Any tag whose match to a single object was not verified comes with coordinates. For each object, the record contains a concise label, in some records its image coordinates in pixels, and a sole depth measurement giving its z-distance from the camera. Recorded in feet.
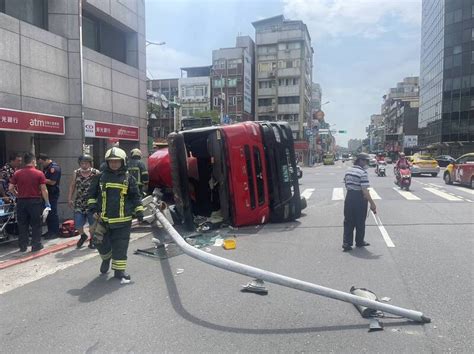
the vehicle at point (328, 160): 276.62
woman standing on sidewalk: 27.02
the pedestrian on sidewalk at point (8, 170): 29.26
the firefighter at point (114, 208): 19.36
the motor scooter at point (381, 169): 101.91
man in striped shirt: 25.27
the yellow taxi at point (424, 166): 99.76
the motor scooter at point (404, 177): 62.18
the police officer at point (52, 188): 29.12
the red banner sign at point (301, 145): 254.88
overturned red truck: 31.35
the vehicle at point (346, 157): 423.19
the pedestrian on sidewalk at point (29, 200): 25.44
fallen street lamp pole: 14.06
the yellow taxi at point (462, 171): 66.33
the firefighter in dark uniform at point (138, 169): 31.94
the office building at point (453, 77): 217.36
